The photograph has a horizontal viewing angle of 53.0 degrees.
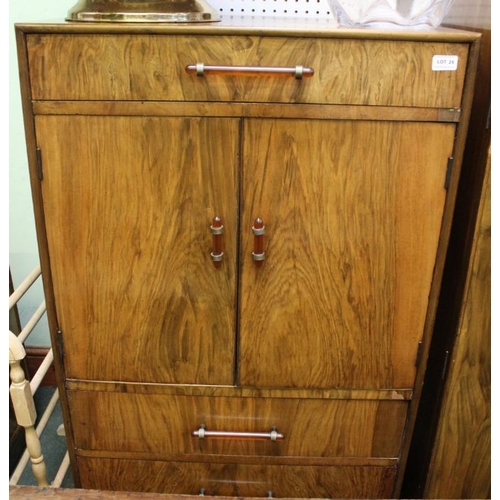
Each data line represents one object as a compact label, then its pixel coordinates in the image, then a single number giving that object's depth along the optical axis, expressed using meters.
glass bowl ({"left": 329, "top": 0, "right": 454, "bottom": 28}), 1.04
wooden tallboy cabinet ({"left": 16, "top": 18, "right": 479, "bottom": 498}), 0.90
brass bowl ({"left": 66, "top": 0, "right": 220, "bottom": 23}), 0.93
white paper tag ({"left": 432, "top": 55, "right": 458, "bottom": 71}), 0.90
